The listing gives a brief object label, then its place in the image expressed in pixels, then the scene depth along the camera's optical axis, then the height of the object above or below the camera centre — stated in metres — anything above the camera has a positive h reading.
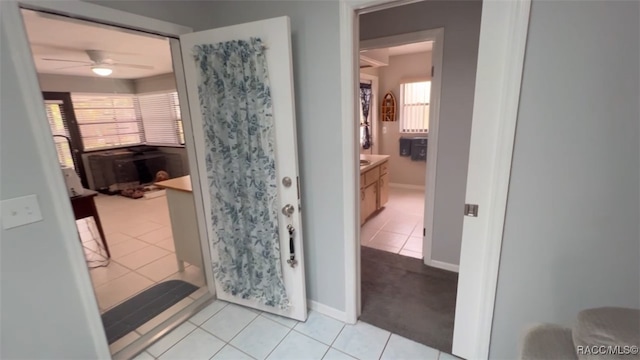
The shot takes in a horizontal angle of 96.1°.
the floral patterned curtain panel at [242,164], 1.70 -0.28
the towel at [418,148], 4.91 -0.59
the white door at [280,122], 1.61 -0.02
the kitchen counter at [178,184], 2.37 -0.52
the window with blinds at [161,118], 6.00 +0.10
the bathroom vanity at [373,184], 3.51 -0.88
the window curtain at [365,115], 4.76 +0.01
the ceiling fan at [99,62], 3.61 +0.86
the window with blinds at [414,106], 4.91 +0.13
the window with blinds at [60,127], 5.03 -0.01
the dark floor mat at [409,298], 1.91 -1.40
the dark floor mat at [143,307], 2.05 -1.41
